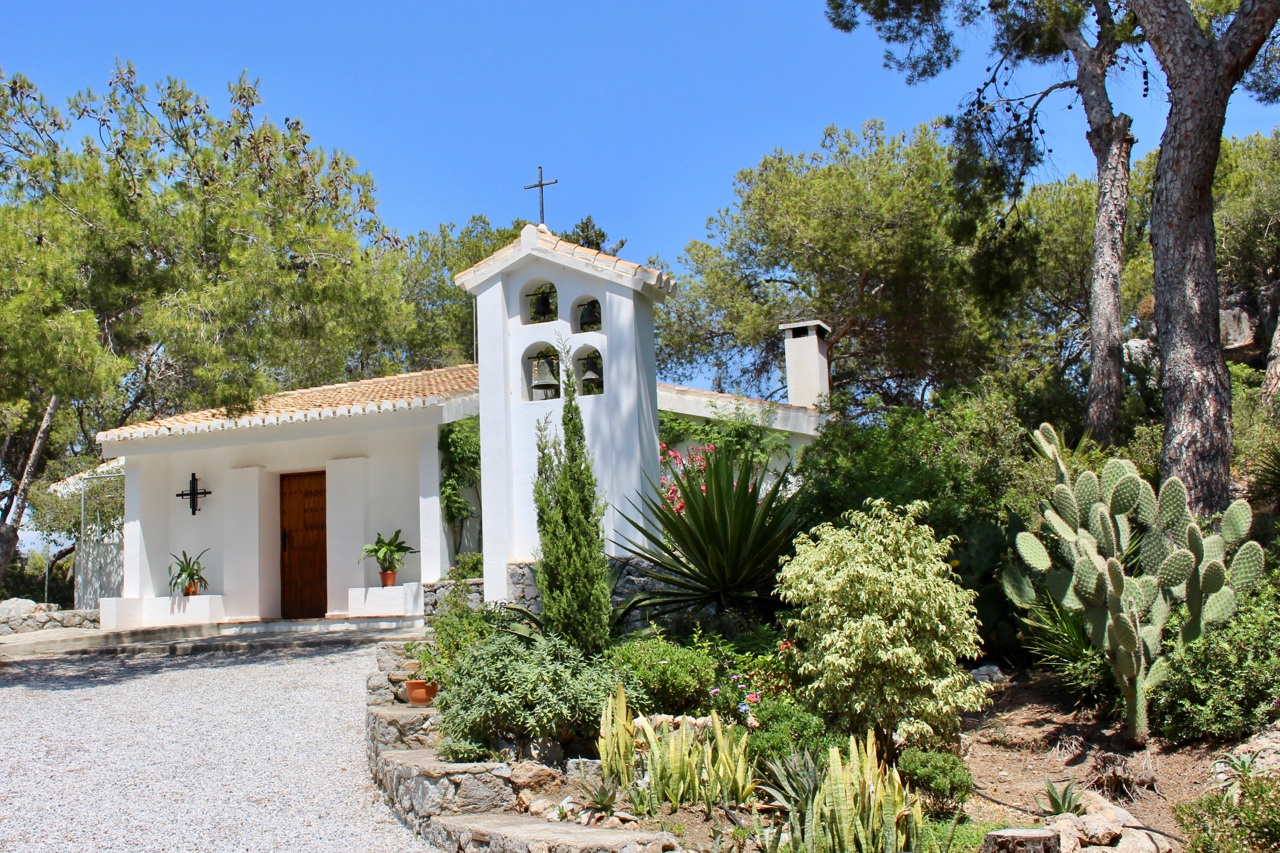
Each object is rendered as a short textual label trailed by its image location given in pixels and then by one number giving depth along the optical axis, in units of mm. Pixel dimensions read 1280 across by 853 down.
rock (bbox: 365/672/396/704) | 7379
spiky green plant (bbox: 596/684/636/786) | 5227
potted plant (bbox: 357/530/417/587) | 13359
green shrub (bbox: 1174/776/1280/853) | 3969
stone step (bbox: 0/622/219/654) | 12736
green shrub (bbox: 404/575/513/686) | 6969
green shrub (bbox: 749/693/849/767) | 4988
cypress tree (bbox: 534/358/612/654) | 6395
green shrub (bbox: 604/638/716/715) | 5984
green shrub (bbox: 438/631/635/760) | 5594
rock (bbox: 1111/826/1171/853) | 4152
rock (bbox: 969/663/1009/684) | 6641
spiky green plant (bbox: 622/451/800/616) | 7473
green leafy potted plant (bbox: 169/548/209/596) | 14625
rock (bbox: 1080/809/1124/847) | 4203
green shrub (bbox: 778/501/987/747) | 5008
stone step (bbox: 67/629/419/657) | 11961
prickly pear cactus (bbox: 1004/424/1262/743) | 5332
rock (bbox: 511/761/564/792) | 5309
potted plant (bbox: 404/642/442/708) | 6984
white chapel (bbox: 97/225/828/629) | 9758
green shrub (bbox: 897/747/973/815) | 4688
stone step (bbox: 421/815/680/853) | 4164
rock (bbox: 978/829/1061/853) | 3889
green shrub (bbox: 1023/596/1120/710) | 5980
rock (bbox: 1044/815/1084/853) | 4109
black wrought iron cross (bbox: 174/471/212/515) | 14938
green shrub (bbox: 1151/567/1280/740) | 5227
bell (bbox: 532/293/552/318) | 10281
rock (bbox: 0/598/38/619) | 16938
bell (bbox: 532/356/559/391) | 10125
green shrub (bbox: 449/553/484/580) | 11930
